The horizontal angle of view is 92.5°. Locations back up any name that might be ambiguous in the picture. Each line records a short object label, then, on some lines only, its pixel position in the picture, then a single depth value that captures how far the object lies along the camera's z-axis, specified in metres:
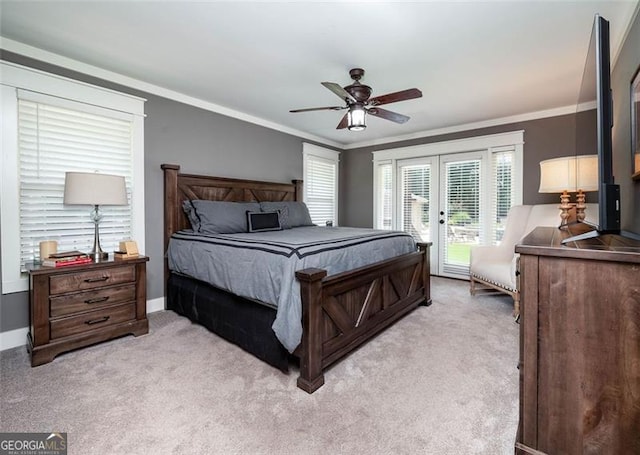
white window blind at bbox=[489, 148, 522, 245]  4.27
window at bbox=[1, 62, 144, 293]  2.41
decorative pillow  3.53
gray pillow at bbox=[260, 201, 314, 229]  3.99
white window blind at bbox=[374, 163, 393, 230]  5.55
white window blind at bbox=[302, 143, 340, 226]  5.22
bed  1.90
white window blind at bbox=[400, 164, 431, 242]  5.10
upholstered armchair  3.29
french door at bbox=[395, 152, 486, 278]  4.61
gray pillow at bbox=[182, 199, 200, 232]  3.28
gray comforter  1.93
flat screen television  1.32
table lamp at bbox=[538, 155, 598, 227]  2.59
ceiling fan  2.47
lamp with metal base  2.39
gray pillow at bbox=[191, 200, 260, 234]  3.26
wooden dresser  1.06
